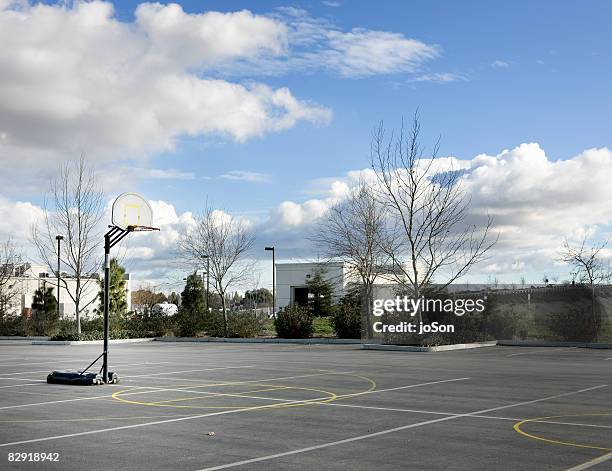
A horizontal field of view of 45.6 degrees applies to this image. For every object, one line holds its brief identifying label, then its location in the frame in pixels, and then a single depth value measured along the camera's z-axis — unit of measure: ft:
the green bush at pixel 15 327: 165.27
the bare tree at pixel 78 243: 142.20
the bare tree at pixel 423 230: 111.96
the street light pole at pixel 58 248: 148.00
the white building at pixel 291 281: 235.61
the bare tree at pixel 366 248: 130.62
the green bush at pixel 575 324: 110.63
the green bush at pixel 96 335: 136.26
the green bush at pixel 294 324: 134.41
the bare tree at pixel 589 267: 123.85
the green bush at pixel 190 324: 150.30
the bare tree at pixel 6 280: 176.96
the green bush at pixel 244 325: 141.49
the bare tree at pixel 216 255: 156.59
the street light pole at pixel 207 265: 157.69
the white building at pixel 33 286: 222.89
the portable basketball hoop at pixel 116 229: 57.87
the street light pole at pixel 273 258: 179.61
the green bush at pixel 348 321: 127.34
